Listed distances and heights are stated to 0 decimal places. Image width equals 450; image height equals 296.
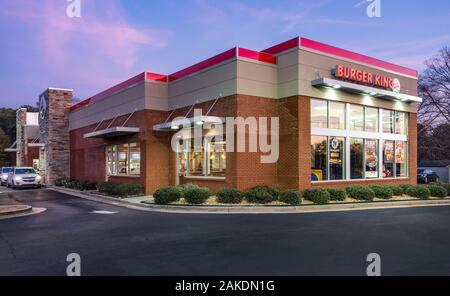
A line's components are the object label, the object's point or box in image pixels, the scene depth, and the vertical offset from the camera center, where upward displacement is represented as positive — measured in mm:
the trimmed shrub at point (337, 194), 16234 -1609
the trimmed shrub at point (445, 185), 19781 -1489
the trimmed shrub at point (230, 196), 15055 -1572
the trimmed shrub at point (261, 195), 15141 -1548
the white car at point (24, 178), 28520 -1577
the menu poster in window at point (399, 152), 21752 +356
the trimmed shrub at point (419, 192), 18281 -1704
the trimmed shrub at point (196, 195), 15008 -1534
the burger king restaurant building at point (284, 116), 16953 +2194
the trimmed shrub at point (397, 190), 18438 -1627
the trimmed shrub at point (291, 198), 15016 -1642
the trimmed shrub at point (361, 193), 16625 -1599
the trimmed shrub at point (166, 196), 15430 -1600
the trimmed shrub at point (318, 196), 15438 -1605
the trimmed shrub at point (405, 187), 18625 -1497
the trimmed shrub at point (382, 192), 17422 -1621
